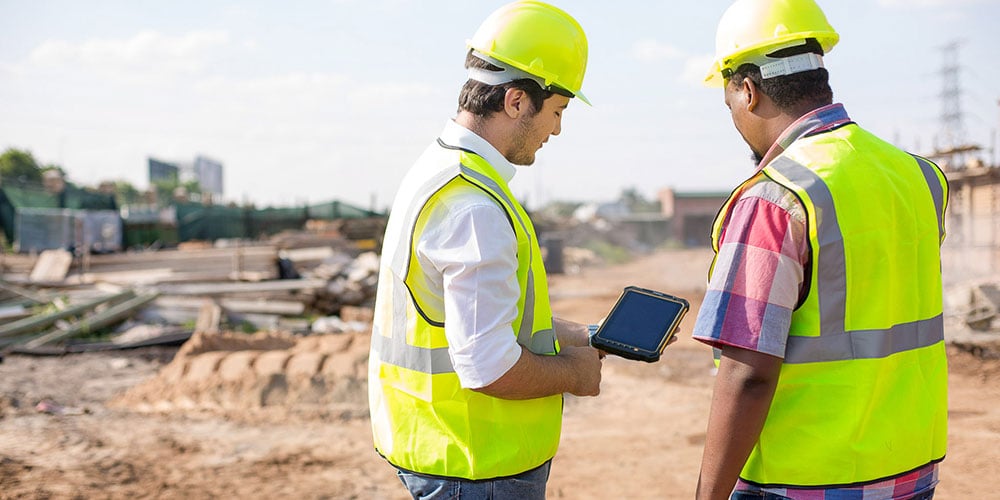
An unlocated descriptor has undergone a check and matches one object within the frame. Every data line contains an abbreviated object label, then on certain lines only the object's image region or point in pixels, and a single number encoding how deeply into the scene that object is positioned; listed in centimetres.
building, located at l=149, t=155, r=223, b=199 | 4994
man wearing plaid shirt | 168
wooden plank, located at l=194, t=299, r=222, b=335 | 1226
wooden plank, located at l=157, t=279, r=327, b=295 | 1347
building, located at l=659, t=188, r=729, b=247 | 5144
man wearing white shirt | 187
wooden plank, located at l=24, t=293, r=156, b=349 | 1103
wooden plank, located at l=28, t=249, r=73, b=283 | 1439
